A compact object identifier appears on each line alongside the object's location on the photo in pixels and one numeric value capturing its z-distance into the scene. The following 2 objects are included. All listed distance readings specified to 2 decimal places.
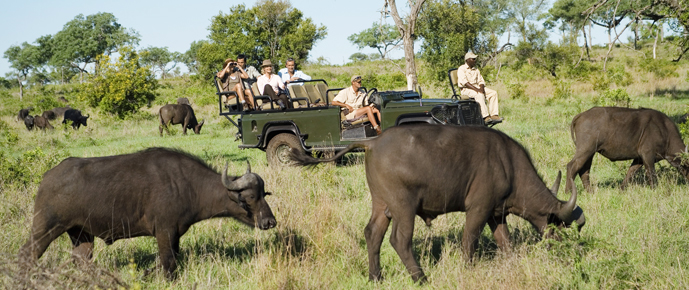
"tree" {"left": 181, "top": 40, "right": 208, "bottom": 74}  87.17
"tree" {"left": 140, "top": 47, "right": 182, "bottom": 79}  87.62
